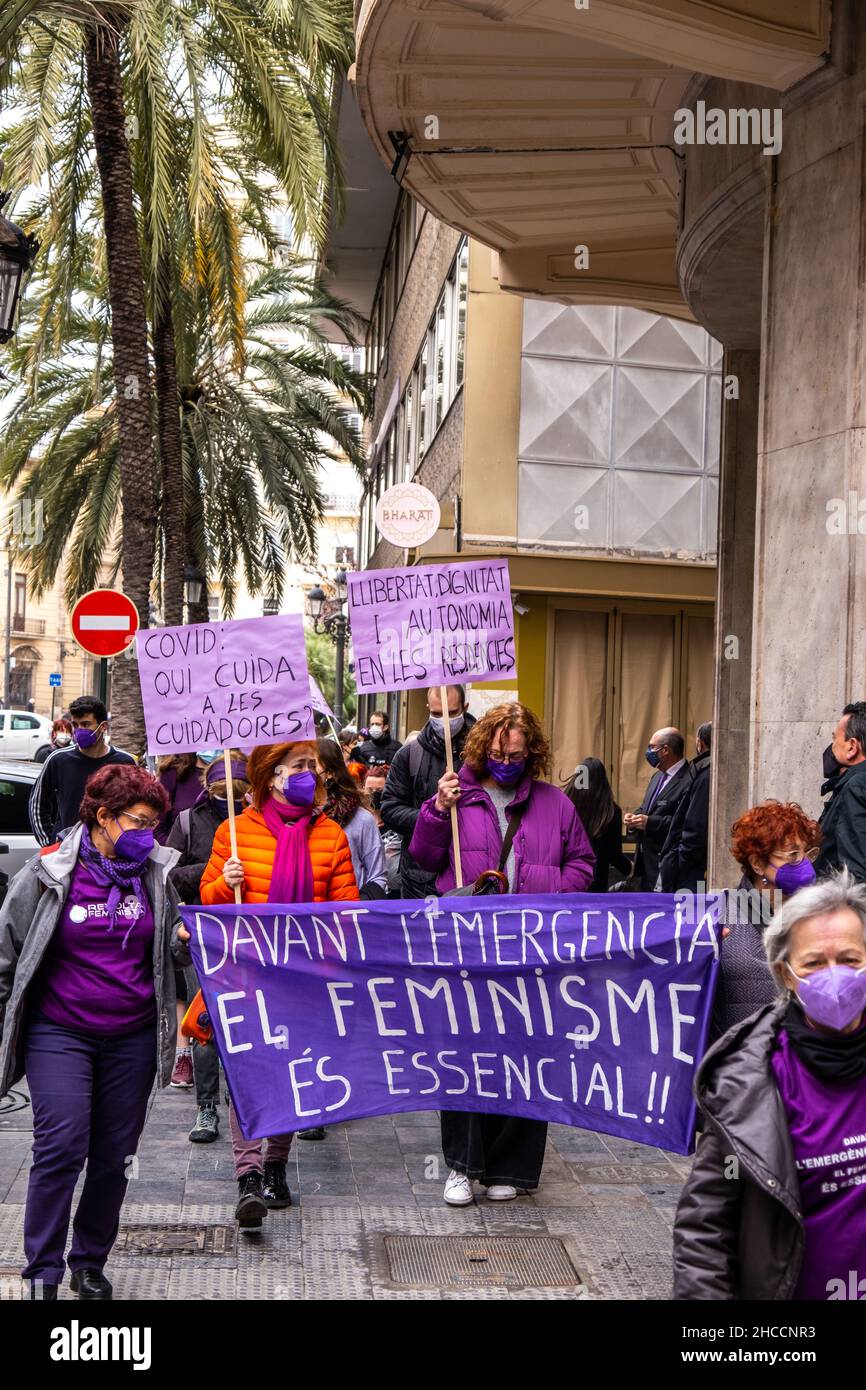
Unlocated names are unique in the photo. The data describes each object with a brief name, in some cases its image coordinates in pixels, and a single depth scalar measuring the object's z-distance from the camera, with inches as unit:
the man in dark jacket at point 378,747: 682.8
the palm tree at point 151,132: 547.2
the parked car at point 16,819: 449.4
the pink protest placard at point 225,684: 252.4
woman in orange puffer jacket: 244.8
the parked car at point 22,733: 1673.2
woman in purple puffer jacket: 255.8
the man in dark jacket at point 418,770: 308.5
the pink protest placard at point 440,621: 279.0
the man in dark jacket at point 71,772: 368.2
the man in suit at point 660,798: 418.9
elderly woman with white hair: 117.7
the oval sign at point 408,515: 448.5
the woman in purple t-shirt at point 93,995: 196.9
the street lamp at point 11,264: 370.3
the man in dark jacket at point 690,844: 390.0
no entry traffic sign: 534.6
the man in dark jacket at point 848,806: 229.6
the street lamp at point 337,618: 1370.6
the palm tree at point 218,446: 1045.8
